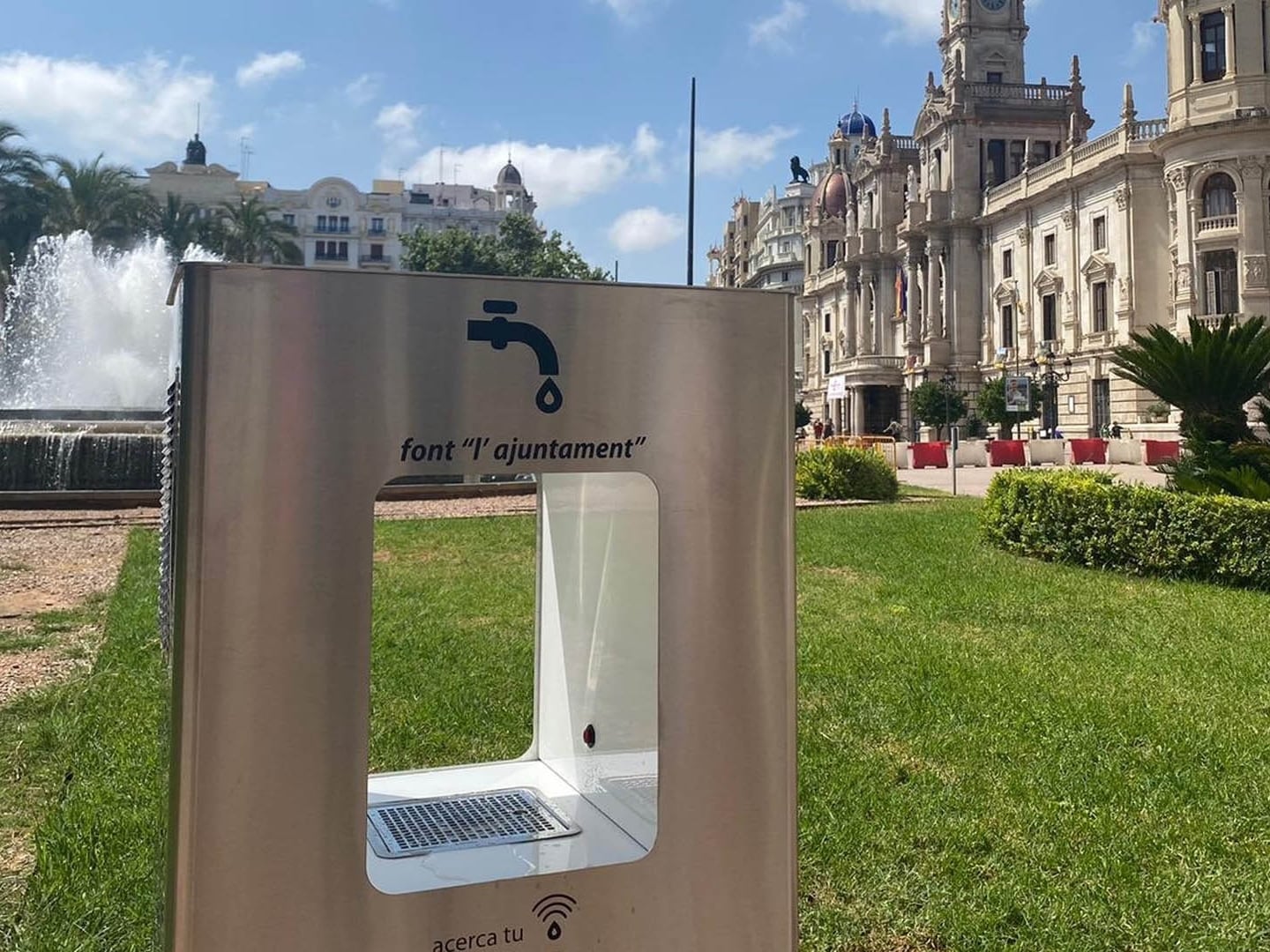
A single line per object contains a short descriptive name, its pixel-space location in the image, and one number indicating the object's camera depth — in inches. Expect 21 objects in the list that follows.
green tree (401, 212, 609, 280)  2066.9
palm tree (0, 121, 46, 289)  1640.0
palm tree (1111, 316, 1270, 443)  446.0
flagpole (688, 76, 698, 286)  494.3
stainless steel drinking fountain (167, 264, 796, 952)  63.7
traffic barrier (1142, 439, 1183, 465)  1201.8
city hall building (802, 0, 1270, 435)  1429.6
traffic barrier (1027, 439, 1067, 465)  1382.9
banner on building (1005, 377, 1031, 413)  1259.2
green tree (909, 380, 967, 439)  1886.1
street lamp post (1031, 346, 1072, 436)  1760.6
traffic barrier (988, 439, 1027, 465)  1310.3
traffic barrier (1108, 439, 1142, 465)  1295.5
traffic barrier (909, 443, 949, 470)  1268.5
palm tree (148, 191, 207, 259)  1951.3
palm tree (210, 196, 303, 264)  2036.2
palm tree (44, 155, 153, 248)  1738.4
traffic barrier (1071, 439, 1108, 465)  1304.1
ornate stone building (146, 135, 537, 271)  3174.2
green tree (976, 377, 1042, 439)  1713.8
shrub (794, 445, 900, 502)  701.9
